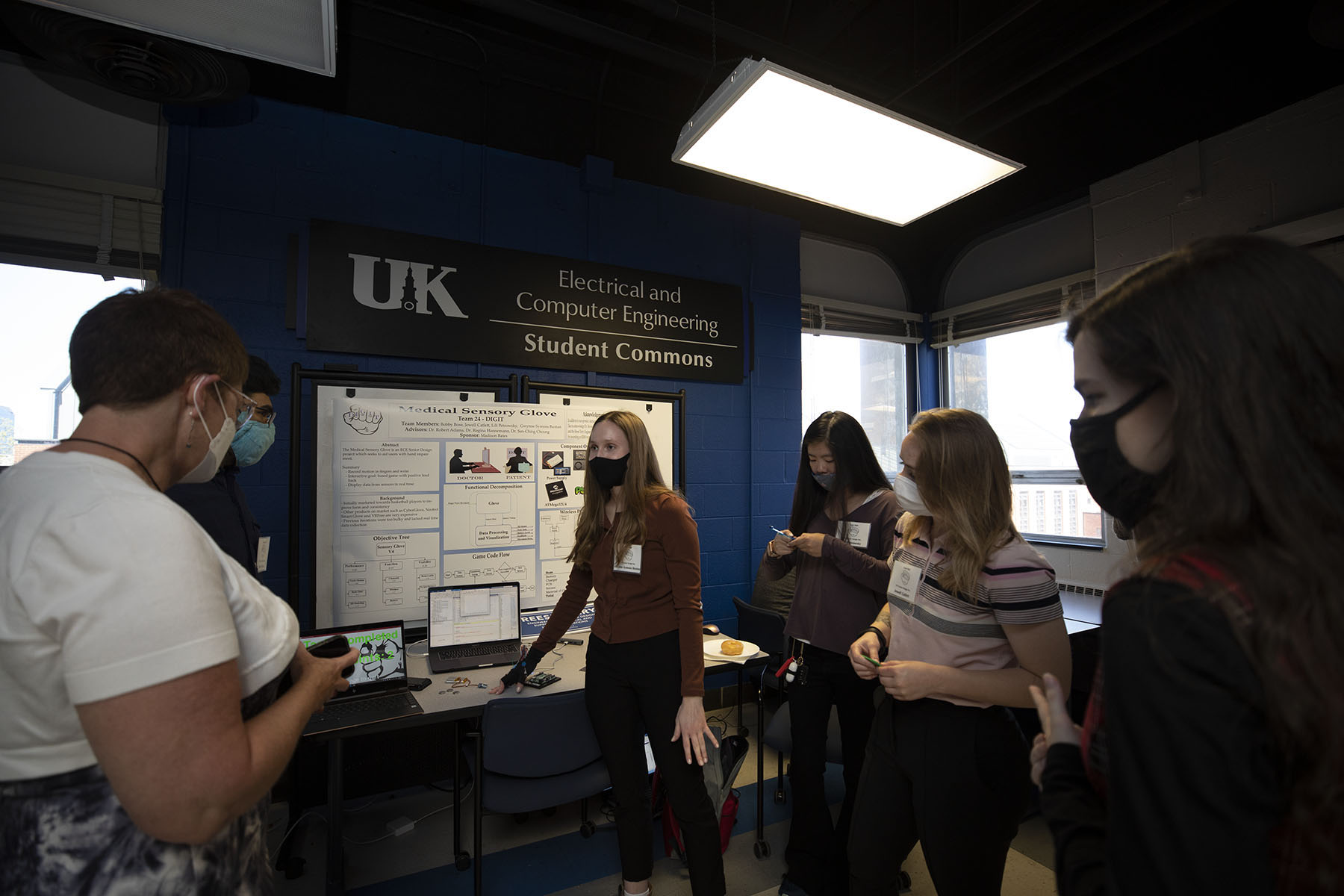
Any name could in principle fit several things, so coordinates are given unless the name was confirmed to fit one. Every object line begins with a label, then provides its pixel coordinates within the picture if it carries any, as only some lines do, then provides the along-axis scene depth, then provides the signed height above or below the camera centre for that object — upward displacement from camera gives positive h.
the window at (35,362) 2.40 +0.41
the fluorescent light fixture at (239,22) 1.62 +1.27
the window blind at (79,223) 2.38 +1.00
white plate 2.43 -0.81
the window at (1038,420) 3.98 +0.31
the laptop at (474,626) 2.37 -0.68
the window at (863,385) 4.42 +0.63
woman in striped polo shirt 1.29 -0.48
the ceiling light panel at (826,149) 1.88 +1.20
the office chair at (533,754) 1.84 -0.95
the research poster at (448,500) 2.71 -0.19
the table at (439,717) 1.86 -0.83
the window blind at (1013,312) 3.89 +1.12
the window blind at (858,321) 4.36 +1.12
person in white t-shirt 0.67 -0.23
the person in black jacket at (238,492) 1.87 -0.10
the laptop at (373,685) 1.85 -0.79
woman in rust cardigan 1.84 -0.68
